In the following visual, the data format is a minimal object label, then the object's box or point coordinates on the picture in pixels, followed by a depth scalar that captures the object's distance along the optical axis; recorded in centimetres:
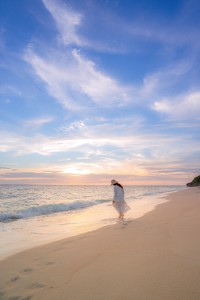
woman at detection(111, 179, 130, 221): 931
